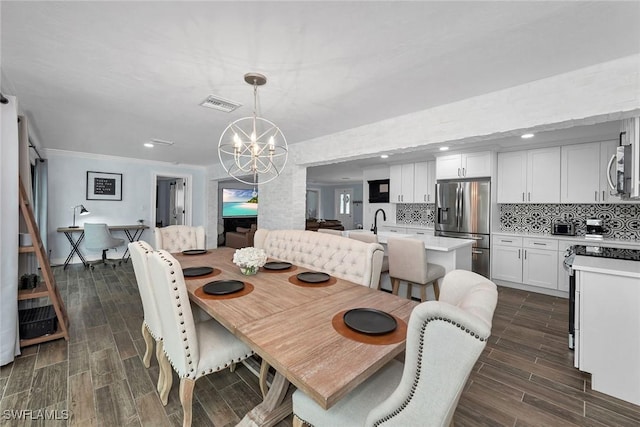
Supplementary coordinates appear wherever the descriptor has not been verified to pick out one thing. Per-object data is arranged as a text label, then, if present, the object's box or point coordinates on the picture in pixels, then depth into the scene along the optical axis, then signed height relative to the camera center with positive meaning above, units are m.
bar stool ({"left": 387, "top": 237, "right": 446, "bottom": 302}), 2.88 -0.60
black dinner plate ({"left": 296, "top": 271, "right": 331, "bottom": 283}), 2.04 -0.51
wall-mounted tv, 9.88 +0.36
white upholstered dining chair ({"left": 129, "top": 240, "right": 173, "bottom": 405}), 1.73 -0.63
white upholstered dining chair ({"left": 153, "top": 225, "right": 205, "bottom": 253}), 3.43 -0.36
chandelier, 2.09 +1.05
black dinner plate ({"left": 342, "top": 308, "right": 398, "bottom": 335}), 1.25 -0.54
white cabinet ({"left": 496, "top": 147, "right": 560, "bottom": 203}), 4.04 +0.62
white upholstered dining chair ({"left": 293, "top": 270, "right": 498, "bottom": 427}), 0.73 -0.45
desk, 5.19 -0.51
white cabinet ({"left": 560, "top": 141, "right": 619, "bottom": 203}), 3.66 +0.62
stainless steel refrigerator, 4.40 +0.01
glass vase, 2.18 -0.48
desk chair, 4.94 -0.51
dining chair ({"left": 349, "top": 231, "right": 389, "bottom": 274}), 3.38 -0.33
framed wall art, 5.64 +0.55
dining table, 0.97 -0.56
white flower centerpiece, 2.13 -0.38
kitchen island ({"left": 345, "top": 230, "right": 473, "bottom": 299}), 3.17 -0.50
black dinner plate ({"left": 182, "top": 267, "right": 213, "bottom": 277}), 2.15 -0.50
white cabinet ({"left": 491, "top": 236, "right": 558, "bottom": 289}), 3.88 -0.70
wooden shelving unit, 2.30 -0.71
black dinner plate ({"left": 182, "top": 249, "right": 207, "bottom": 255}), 3.09 -0.48
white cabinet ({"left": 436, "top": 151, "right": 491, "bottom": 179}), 4.43 +0.85
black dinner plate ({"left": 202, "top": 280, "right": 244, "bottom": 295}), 1.74 -0.52
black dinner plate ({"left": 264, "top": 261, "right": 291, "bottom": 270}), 2.41 -0.50
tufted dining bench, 2.30 -0.41
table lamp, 5.40 -0.01
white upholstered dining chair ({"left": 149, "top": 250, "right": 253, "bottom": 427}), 1.40 -0.72
